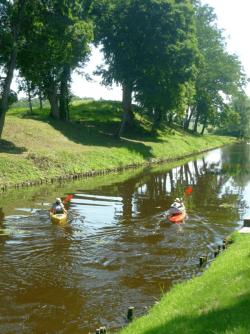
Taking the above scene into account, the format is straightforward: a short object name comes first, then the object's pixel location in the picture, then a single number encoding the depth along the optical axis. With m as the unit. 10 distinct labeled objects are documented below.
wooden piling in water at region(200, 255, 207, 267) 17.59
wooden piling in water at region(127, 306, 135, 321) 12.51
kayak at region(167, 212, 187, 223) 25.11
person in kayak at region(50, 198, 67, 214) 24.87
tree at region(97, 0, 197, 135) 57.44
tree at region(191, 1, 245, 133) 86.88
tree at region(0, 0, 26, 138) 38.69
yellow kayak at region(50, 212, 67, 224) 24.29
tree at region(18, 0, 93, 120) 40.81
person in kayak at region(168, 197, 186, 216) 25.47
